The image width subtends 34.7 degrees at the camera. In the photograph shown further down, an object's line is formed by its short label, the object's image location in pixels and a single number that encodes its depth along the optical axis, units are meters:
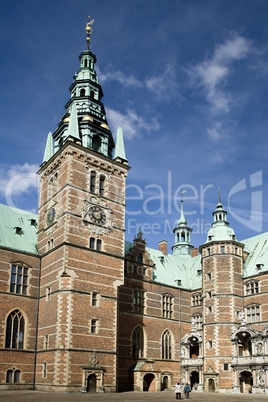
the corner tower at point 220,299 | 40.09
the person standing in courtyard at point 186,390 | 28.19
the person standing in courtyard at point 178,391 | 27.71
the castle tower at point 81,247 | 32.12
